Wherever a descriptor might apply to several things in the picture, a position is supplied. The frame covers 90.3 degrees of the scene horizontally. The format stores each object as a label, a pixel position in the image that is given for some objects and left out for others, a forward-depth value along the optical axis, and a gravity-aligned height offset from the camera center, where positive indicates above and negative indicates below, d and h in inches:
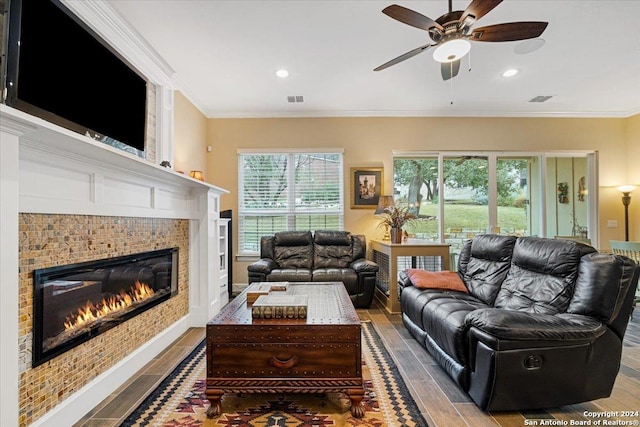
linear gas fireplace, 64.5 -19.8
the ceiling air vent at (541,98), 178.9 +69.4
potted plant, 168.9 -0.7
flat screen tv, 58.1 +33.2
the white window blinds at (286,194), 205.8 +17.0
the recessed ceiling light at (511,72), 147.7 +69.4
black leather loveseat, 160.9 -22.9
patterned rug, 70.9 -44.9
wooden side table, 155.9 -16.9
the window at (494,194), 206.8 +16.8
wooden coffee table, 73.0 -32.0
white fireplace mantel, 48.9 +6.6
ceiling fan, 81.6 +52.2
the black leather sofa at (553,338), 69.7 -27.0
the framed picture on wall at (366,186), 203.8 +21.7
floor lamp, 197.9 +12.0
